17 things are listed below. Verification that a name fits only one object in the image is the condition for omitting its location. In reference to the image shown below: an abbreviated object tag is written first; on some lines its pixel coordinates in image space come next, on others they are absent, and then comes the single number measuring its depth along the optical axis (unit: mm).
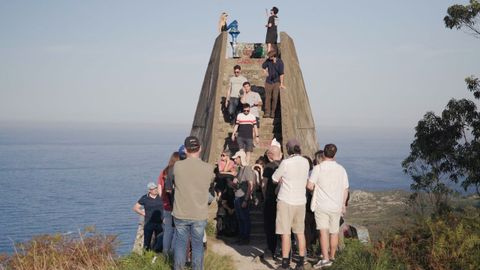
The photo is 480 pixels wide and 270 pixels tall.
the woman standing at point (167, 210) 7266
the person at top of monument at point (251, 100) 12344
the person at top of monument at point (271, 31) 15891
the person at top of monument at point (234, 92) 13047
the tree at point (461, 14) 21688
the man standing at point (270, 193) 7996
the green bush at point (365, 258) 6520
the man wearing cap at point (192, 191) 6332
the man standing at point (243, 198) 9016
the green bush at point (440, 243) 6320
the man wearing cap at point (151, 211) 8695
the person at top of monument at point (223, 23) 18795
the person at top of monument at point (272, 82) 13219
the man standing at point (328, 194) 7312
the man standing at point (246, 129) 11500
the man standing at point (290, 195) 7258
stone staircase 10352
